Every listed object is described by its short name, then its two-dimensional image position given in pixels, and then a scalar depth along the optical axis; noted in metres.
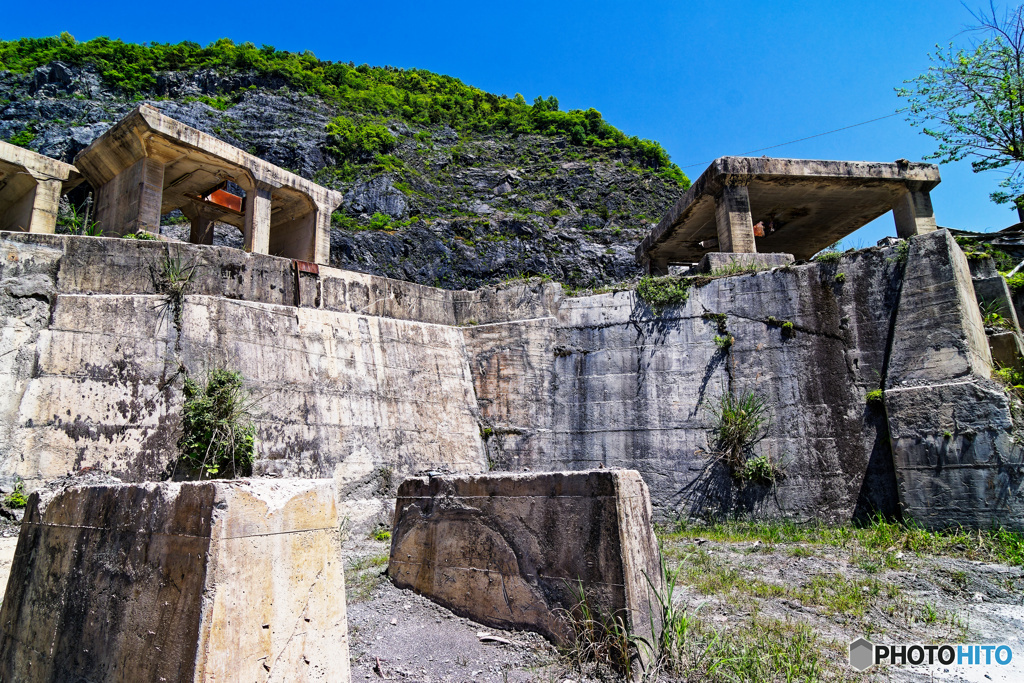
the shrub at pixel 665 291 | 8.05
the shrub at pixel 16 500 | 5.14
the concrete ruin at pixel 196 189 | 9.92
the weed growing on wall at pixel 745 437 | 7.11
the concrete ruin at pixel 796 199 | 9.27
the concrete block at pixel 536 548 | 3.32
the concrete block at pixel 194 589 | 2.22
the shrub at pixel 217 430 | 6.04
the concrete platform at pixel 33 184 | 10.31
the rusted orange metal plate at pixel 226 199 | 13.26
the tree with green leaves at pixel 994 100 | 11.92
